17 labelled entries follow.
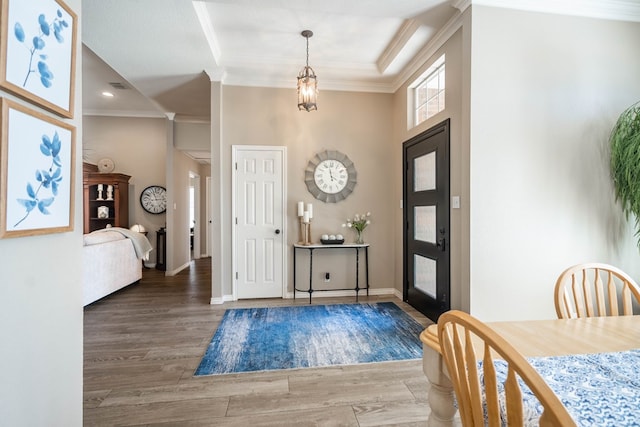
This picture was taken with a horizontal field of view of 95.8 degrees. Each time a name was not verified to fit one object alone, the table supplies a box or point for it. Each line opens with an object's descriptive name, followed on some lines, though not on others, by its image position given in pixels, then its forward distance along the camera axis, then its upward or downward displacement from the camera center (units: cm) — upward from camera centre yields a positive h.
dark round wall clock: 581 +29
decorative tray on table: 384 -37
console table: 379 -57
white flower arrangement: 396 -13
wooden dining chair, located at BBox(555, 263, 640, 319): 141 -40
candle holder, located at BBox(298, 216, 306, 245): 395 -25
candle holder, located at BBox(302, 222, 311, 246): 387 -26
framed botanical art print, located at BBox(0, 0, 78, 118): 94 +58
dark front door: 292 -9
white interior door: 385 -11
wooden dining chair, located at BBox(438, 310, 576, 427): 57 -39
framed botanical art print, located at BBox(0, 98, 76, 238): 94 +15
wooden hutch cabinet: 531 +25
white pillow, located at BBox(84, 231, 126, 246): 353 -32
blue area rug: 227 -116
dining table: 79 -48
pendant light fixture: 296 +127
